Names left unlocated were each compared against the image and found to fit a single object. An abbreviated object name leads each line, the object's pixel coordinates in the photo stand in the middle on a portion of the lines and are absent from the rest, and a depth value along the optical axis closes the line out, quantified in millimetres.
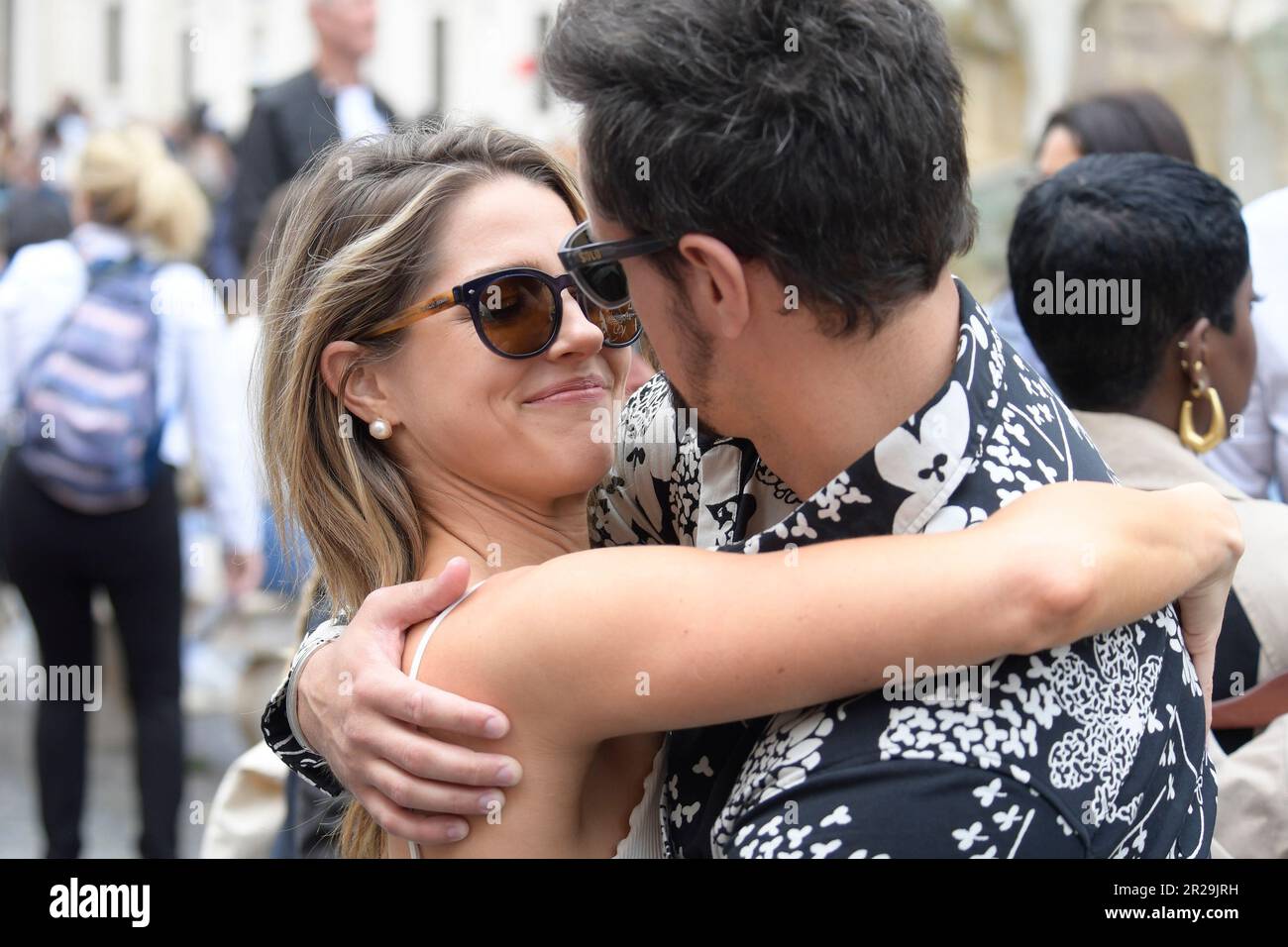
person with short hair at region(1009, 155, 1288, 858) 2229
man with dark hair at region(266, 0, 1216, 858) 1427
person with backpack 4449
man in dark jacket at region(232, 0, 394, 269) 5504
